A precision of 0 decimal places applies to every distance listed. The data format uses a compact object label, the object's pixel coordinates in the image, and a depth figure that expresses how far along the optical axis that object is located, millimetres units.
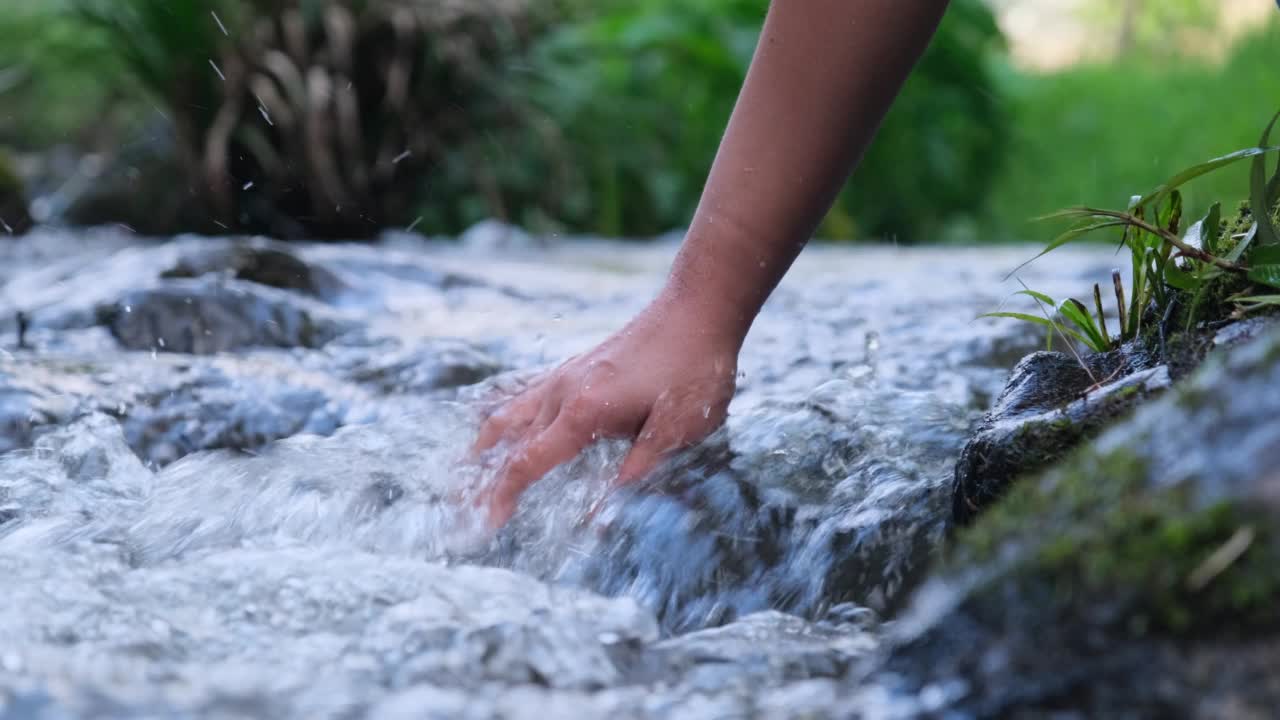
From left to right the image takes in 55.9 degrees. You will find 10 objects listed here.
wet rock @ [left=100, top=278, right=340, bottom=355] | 2686
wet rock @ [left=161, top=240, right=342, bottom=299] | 3178
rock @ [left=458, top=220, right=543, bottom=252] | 5738
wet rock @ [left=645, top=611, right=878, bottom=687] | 1066
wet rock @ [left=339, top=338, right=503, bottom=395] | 2430
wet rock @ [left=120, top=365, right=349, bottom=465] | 2068
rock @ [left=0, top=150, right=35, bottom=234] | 5824
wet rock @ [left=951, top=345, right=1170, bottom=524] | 1239
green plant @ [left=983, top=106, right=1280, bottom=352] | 1239
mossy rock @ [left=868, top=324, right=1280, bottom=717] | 753
